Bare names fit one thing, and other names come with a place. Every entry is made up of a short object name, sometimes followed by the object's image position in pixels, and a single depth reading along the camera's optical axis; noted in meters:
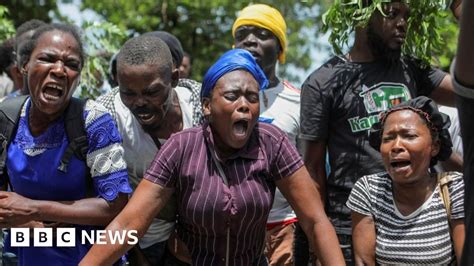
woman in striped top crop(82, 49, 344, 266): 4.20
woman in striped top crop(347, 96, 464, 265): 4.46
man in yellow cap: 5.63
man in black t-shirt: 5.19
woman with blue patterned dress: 4.36
